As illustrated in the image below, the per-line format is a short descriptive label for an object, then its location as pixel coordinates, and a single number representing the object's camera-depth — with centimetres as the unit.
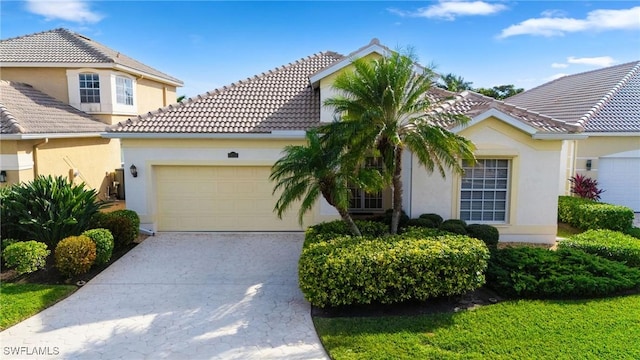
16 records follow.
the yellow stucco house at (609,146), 1794
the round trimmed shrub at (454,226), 1145
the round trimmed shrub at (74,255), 988
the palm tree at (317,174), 912
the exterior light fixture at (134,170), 1398
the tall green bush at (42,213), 1100
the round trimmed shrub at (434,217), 1253
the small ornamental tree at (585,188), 1745
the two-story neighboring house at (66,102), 1465
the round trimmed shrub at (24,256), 974
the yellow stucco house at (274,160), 1284
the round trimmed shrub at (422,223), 1185
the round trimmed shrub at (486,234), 1158
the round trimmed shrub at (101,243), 1072
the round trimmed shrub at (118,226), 1212
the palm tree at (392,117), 967
